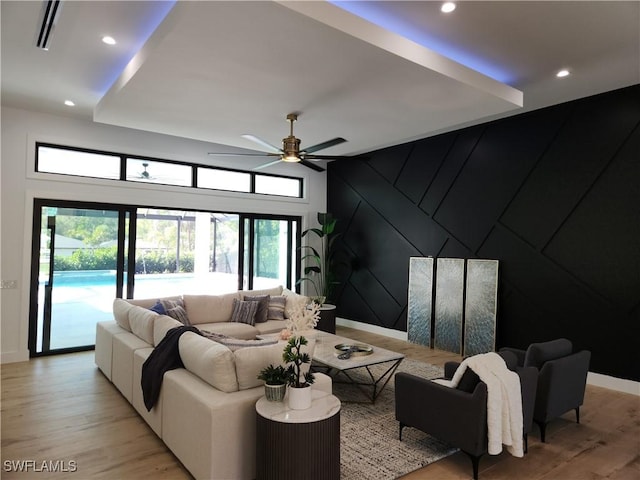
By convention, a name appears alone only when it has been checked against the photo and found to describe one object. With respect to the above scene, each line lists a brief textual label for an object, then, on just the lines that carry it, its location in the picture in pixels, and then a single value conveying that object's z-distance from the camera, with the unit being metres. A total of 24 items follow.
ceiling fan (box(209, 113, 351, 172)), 4.54
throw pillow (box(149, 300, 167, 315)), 5.05
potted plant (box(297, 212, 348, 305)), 7.89
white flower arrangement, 2.60
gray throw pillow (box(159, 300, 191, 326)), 5.15
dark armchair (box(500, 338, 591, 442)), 3.24
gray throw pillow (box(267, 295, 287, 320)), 6.11
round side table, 2.29
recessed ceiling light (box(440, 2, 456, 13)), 2.93
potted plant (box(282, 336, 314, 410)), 2.48
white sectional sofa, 2.50
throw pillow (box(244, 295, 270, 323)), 5.94
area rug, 2.82
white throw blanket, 2.68
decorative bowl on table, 4.16
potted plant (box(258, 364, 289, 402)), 2.54
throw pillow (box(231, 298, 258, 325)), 5.82
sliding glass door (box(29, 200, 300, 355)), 5.63
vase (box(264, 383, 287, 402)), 2.54
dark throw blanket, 3.14
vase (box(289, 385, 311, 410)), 2.47
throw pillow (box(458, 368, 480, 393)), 2.83
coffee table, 3.94
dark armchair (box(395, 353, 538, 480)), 2.69
